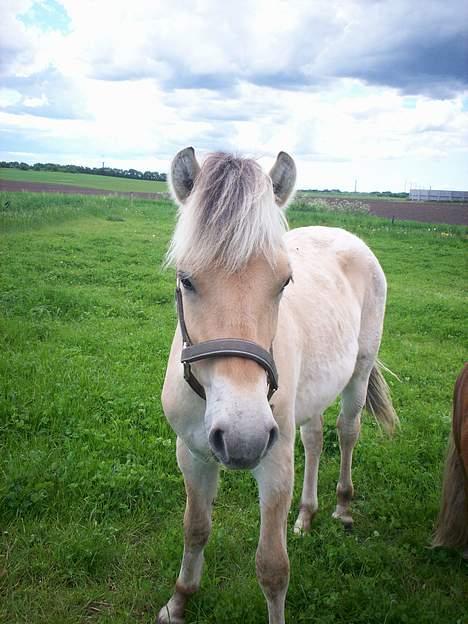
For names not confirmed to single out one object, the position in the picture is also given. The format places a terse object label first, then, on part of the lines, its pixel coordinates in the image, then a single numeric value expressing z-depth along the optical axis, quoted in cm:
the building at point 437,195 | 5944
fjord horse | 171
